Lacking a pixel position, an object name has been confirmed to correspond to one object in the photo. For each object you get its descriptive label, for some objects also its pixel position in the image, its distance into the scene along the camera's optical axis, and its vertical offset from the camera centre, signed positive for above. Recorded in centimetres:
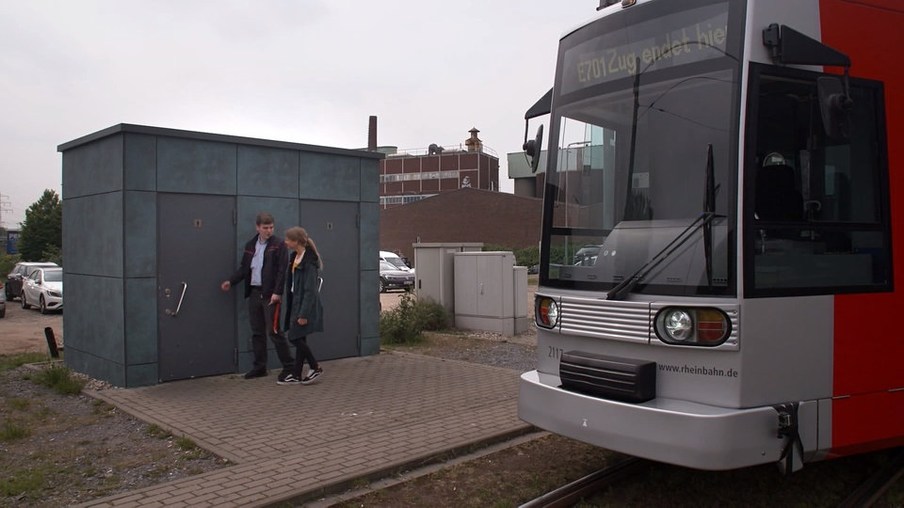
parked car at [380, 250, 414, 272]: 2998 -35
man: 802 -36
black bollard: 999 -128
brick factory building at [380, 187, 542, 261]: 5772 +276
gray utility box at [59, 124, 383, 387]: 770 +16
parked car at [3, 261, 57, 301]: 2349 -94
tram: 396 +3
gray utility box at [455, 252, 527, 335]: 1295 -74
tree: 4897 +141
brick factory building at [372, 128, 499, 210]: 7612 +895
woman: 775 -48
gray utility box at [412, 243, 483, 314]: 1338 -38
